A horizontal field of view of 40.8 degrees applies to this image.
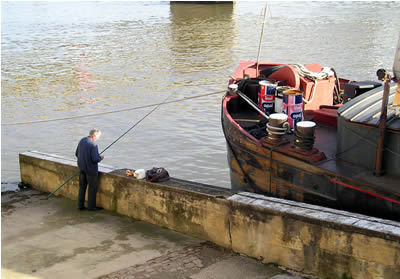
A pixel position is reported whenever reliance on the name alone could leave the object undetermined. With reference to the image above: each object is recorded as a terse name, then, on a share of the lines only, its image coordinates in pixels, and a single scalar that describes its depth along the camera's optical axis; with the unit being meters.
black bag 8.20
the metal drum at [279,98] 9.41
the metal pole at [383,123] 6.70
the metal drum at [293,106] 8.84
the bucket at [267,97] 9.76
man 8.65
